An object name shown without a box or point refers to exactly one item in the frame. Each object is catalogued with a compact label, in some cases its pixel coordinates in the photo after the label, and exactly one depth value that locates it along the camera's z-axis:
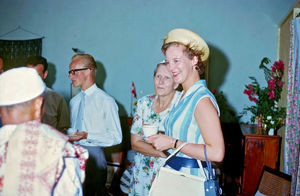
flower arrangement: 3.81
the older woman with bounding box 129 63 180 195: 2.25
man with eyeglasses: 2.75
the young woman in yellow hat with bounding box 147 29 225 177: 1.45
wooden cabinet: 3.70
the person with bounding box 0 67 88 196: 1.12
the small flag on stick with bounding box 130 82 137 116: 4.94
